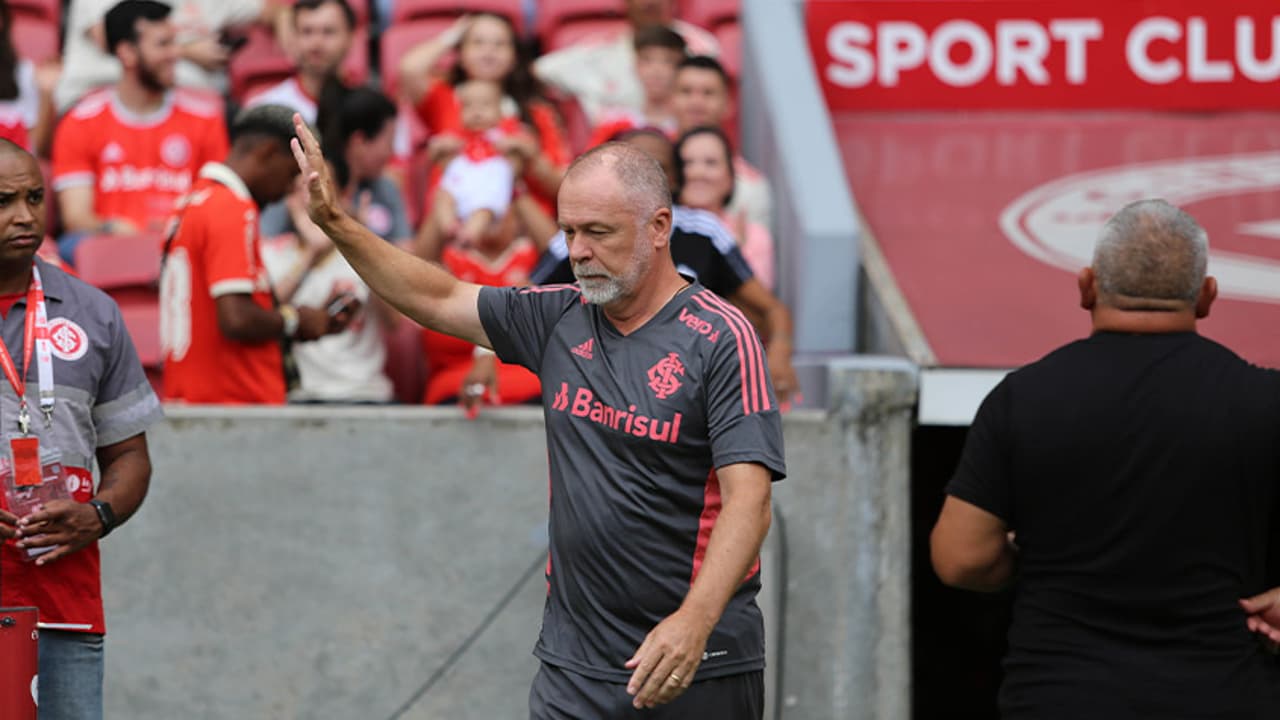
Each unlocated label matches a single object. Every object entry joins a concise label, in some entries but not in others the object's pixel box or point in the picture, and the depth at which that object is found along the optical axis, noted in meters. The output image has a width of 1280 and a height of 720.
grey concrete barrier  11.60
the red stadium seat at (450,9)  18.47
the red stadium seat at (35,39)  18.27
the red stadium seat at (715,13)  18.59
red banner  17.69
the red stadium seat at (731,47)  18.00
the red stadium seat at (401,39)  18.58
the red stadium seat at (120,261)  14.59
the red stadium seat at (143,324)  14.66
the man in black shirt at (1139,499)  7.37
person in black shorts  7.31
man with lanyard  8.02
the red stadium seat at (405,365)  15.02
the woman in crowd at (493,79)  15.04
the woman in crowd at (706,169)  13.63
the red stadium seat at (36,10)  18.69
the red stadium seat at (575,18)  18.53
